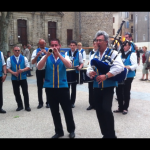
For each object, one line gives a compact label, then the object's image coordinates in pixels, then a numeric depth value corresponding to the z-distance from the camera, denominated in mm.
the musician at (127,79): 5598
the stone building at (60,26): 29031
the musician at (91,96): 6395
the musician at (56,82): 4188
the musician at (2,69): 6156
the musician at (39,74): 6178
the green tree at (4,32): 15715
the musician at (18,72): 6223
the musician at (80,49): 7715
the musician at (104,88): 3781
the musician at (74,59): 6648
